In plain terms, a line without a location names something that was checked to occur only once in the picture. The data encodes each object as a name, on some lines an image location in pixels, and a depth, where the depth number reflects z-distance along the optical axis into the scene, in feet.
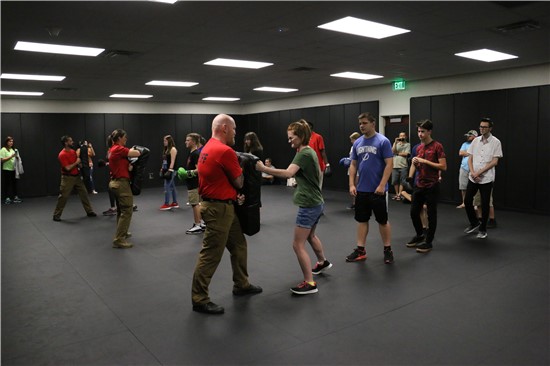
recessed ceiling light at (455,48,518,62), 23.95
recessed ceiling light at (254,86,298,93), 38.81
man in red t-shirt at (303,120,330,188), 25.36
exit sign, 35.12
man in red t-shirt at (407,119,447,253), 17.47
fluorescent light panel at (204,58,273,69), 25.22
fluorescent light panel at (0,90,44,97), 37.05
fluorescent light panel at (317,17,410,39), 17.35
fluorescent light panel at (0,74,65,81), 28.45
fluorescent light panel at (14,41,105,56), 19.89
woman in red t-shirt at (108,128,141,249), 19.52
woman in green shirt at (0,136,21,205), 36.99
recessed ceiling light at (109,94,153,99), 42.18
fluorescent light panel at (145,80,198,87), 33.67
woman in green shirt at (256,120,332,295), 12.94
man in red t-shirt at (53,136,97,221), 26.94
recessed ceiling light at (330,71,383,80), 31.32
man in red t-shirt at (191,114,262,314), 11.55
